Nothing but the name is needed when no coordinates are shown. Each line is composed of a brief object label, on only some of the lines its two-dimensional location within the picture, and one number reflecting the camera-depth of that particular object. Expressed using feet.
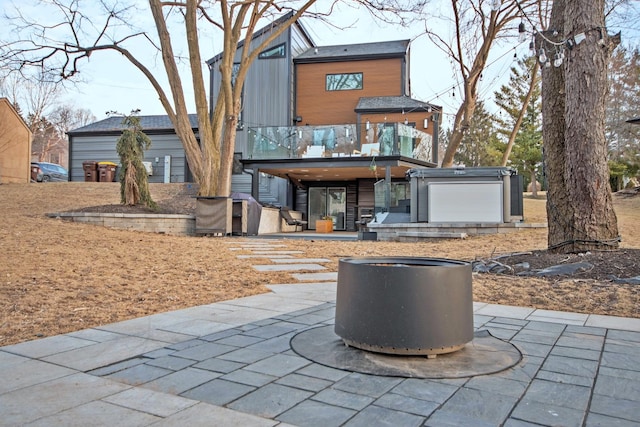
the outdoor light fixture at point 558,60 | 22.52
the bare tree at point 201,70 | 42.55
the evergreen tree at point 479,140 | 114.01
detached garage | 72.23
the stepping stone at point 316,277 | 20.41
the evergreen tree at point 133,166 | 40.47
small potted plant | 64.08
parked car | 76.52
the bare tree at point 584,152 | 22.29
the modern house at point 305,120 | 58.49
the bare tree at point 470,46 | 51.06
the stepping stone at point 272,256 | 27.05
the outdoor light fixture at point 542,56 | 23.80
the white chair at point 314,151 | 55.83
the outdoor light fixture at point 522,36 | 23.88
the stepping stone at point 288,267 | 23.03
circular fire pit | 8.88
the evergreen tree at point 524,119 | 98.17
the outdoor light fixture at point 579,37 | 22.27
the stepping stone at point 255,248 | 31.53
